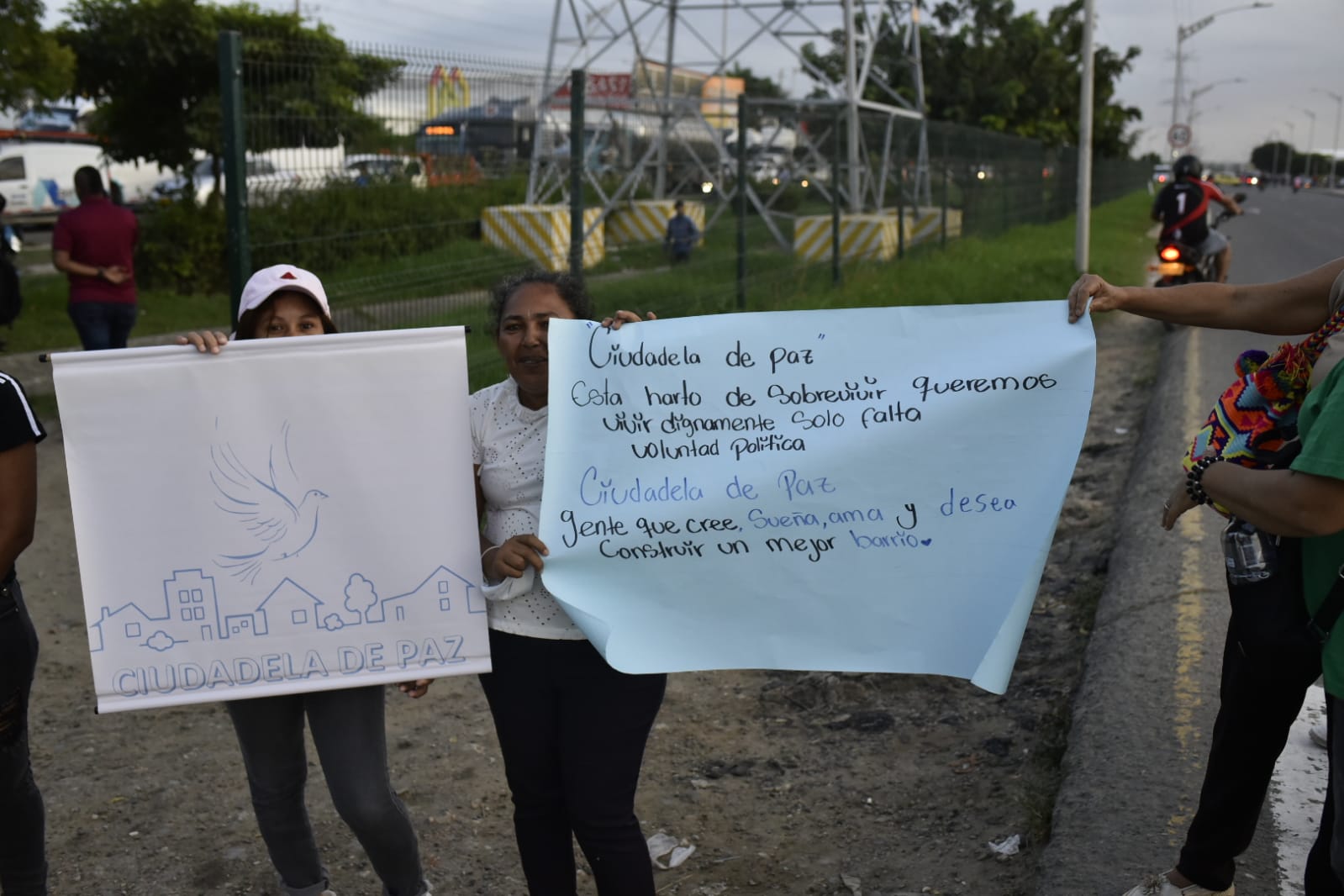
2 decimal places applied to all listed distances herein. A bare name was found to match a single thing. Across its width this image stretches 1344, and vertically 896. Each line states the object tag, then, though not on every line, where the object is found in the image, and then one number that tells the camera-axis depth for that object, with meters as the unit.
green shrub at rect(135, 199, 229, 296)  15.34
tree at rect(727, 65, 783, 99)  50.51
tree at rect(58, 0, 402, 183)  15.72
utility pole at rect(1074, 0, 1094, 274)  18.19
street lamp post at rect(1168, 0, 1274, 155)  47.38
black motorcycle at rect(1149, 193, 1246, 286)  12.58
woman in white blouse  2.74
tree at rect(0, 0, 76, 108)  12.21
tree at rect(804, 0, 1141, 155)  39.75
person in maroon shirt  8.62
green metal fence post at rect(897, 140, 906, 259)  17.30
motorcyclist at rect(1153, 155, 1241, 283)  12.56
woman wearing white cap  2.91
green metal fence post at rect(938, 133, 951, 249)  19.14
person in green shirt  2.17
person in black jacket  2.75
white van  29.83
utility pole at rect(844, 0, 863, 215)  17.34
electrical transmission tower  16.14
